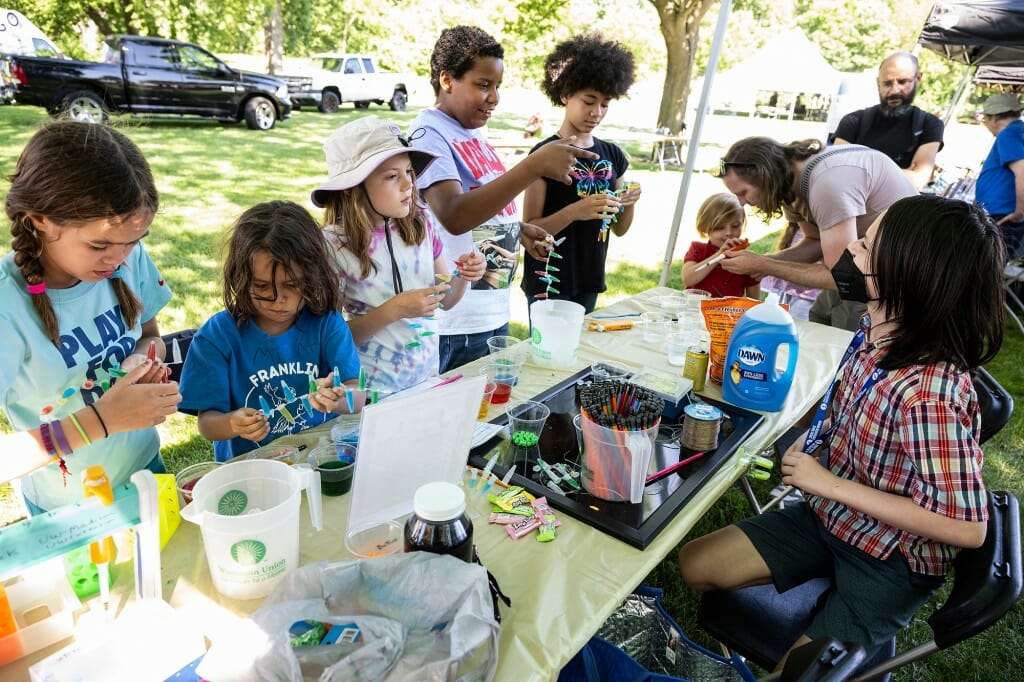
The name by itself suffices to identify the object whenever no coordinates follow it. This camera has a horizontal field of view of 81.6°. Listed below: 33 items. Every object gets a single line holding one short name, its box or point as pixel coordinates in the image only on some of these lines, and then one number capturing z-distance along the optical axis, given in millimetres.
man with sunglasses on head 2561
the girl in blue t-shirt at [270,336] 1583
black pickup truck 9641
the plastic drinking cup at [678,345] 2252
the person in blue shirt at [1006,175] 4855
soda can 1981
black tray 1304
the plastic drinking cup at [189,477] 1266
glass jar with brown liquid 937
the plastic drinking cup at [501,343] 2109
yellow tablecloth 1011
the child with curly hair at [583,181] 2746
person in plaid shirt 1337
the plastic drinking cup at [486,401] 1731
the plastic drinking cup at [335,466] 1370
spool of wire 1609
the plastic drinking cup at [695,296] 2846
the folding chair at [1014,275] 4789
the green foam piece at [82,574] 1013
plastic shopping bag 804
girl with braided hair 1252
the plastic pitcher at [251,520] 990
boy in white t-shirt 2115
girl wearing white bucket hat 1864
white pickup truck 16250
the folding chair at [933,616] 1171
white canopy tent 16688
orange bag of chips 2039
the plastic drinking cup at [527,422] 1569
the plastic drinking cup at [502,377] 1847
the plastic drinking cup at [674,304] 2836
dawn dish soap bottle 1796
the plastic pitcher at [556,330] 2059
